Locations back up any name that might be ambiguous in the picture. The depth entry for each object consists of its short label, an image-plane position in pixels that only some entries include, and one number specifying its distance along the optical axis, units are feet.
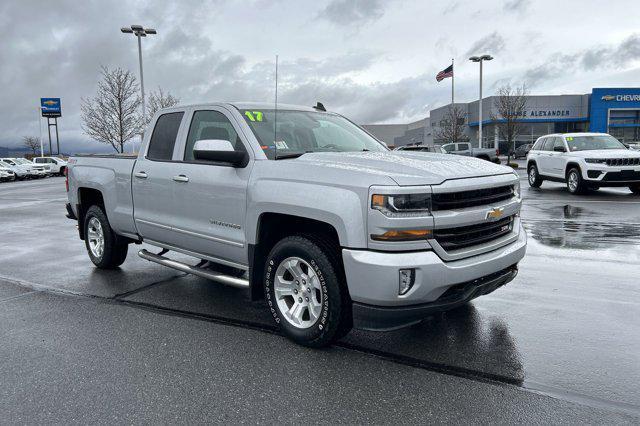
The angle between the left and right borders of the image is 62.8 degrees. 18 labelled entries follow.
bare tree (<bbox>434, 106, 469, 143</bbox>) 184.85
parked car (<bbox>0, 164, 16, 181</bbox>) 127.24
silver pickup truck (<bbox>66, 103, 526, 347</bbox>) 11.48
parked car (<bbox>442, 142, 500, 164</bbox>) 120.77
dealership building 192.03
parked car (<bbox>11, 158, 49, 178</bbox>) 136.77
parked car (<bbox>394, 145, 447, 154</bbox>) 89.39
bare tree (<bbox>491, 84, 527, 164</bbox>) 146.21
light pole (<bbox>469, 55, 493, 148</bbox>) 124.67
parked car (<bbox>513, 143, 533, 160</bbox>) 174.63
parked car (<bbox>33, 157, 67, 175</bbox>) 145.48
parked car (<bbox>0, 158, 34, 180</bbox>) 132.05
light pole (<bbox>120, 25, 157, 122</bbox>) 95.03
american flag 127.44
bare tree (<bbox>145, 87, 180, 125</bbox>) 157.86
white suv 45.68
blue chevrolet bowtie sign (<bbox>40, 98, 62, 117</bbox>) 304.91
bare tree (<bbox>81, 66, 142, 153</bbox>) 136.98
